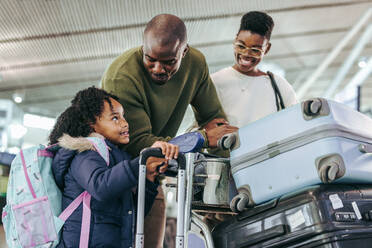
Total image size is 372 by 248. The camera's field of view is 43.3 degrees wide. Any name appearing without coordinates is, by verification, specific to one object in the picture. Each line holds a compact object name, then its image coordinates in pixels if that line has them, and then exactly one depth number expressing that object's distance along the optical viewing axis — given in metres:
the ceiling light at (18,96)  8.96
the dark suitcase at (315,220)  1.68
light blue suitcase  1.72
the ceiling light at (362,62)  9.18
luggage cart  1.76
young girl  1.88
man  2.28
